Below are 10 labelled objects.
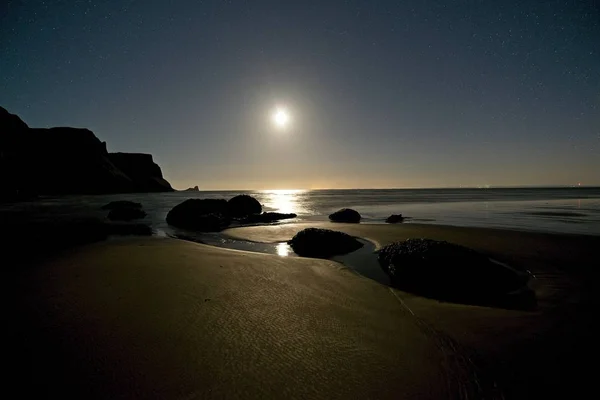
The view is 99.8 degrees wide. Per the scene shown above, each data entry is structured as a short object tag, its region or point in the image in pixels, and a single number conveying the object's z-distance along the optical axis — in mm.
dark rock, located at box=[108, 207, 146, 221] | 19156
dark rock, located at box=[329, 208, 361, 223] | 18320
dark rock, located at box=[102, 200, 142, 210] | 26531
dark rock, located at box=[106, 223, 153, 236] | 11938
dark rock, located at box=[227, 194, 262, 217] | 22656
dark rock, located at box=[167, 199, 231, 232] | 14545
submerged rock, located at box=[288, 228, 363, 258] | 8455
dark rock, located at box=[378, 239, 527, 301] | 5145
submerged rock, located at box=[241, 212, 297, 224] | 17797
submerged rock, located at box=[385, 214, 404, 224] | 17422
